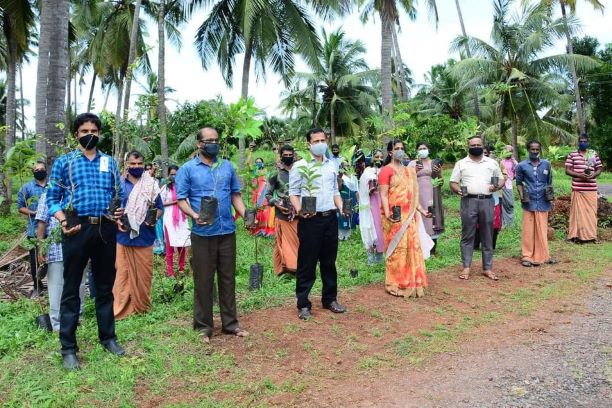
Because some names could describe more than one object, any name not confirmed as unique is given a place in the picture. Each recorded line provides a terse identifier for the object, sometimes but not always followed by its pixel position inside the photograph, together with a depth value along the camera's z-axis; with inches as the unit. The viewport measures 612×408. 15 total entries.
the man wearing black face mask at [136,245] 215.2
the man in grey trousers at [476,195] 269.9
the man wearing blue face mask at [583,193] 362.3
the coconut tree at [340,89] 1127.6
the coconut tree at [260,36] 622.5
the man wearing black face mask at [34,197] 236.5
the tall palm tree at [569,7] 749.3
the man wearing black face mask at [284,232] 280.1
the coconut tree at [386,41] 526.3
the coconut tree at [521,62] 749.9
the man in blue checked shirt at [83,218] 155.6
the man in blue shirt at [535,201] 309.9
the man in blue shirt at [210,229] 177.3
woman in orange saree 235.1
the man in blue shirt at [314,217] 201.3
